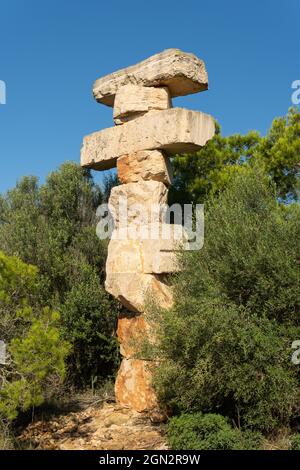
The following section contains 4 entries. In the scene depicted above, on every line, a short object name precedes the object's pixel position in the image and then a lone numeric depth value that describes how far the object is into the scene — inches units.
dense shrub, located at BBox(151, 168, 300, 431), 259.0
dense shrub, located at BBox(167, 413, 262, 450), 250.5
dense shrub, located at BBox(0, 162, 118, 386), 381.1
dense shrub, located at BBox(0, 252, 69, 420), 257.6
